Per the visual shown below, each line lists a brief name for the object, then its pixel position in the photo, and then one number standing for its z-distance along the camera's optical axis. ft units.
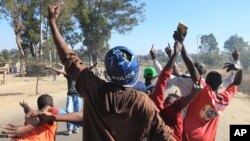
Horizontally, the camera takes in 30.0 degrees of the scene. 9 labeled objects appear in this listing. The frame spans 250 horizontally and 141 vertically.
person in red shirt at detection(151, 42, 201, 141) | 11.13
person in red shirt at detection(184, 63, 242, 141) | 13.84
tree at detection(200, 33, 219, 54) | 511.81
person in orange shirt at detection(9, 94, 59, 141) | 13.27
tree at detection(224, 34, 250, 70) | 502.38
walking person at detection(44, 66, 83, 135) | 34.29
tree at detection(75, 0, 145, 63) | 156.35
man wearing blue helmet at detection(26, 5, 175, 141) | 8.43
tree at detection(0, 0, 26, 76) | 99.92
